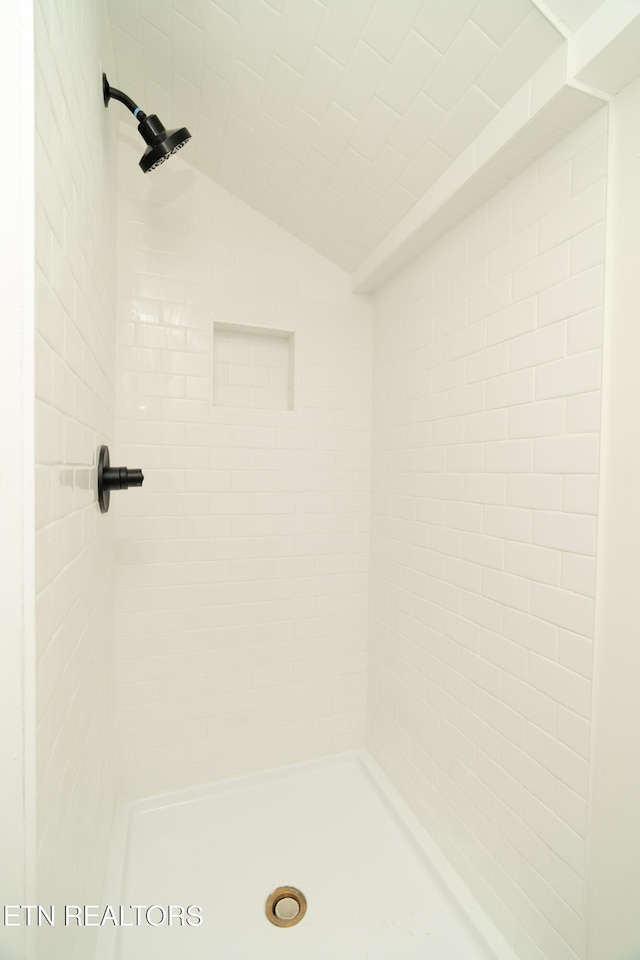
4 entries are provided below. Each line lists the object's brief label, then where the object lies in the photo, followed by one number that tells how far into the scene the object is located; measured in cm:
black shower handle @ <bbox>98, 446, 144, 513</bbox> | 107
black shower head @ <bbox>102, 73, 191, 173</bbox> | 108
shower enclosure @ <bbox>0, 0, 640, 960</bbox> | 69
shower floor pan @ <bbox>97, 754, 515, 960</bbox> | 111
